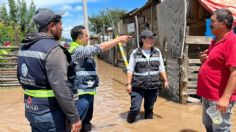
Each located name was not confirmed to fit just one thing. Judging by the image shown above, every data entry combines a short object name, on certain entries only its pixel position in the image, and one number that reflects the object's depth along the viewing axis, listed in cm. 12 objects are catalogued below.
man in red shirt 196
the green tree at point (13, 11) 1516
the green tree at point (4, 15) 1491
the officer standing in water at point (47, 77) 167
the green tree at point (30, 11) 1617
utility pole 659
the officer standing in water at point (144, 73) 336
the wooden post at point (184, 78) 428
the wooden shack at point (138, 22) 644
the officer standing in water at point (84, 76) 287
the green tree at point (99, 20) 3266
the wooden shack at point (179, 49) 425
